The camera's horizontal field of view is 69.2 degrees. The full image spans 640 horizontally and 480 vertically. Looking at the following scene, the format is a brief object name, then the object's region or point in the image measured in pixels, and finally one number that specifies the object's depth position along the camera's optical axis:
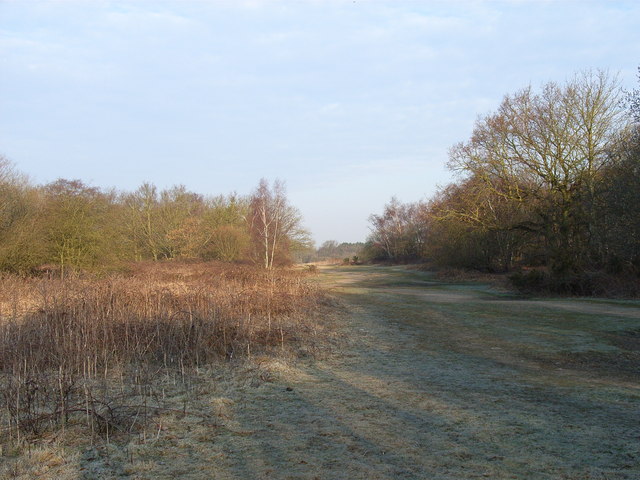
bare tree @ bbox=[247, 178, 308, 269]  37.88
